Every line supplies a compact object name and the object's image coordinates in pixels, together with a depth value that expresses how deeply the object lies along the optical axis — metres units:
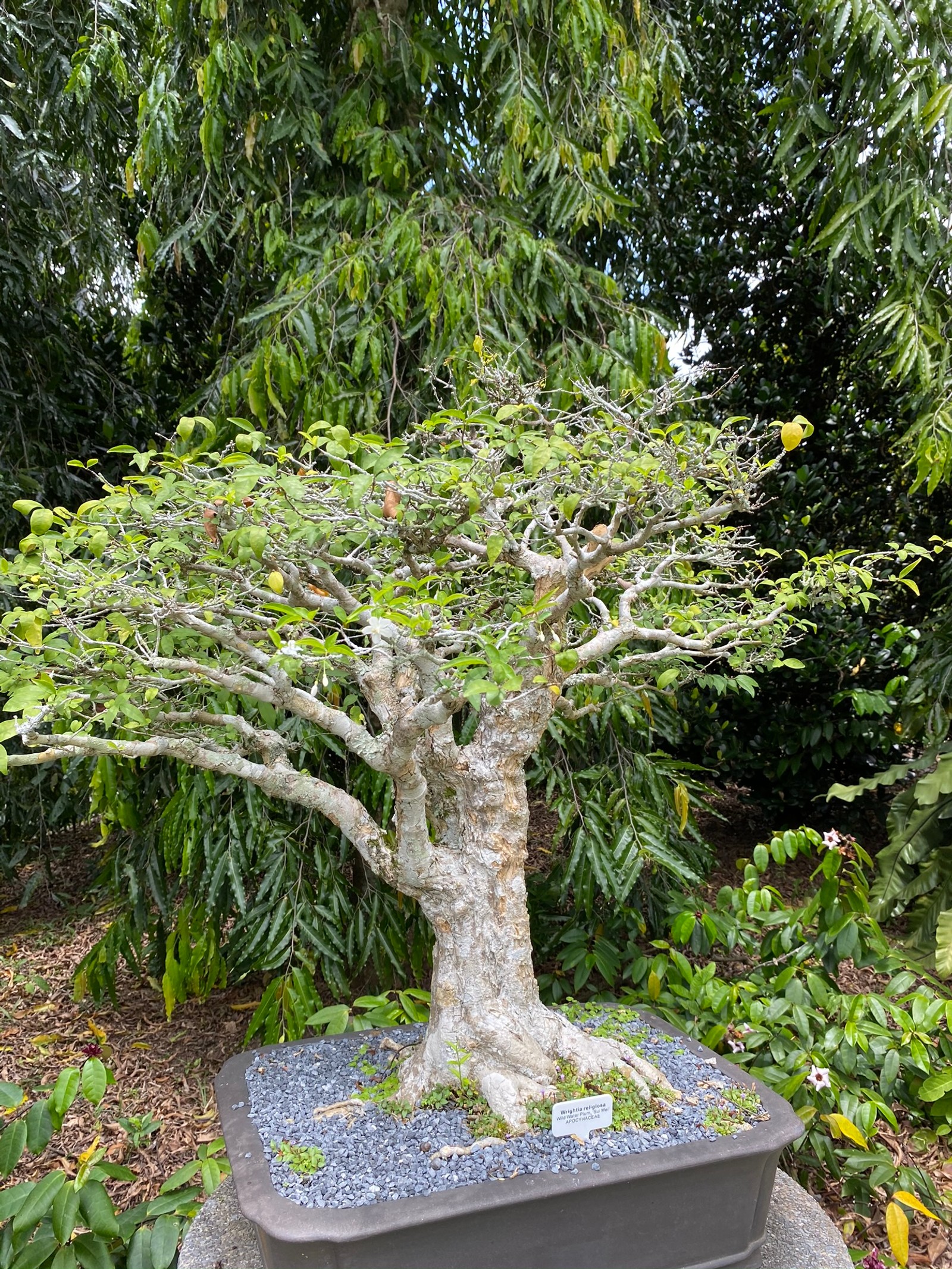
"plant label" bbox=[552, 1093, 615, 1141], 1.23
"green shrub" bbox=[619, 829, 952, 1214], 1.60
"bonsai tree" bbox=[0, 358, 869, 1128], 1.17
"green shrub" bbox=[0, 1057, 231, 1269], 1.27
